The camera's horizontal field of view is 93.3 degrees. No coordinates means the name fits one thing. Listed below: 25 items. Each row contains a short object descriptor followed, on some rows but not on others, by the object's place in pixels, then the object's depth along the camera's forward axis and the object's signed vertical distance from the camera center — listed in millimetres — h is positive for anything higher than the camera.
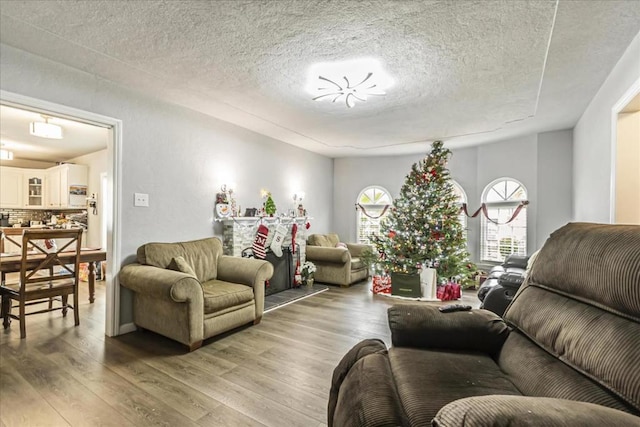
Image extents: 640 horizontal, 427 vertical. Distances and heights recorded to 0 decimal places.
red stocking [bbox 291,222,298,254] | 5066 -437
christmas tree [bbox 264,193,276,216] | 4793 +63
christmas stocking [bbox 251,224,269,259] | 4379 -468
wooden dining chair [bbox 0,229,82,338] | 2932 -742
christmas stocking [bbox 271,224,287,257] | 4738 -459
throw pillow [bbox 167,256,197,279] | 3008 -553
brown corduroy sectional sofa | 723 -534
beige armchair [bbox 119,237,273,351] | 2646 -784
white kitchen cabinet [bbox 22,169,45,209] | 6598 +497
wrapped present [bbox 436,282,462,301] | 4652 -1249
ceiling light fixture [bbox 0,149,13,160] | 5409 +1021
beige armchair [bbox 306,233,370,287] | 5172 -934
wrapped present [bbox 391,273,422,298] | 4652 -1150
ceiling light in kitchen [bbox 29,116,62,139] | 3927 +1074
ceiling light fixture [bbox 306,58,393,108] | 2619 +1255
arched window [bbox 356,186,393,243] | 6531 +48
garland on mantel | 4199 -158
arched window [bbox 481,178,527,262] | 5145 -186
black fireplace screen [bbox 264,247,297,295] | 4674 -981
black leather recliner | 2523 -703
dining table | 3121 -561
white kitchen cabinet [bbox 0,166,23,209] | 6289 +476
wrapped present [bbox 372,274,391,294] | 4902 -1227
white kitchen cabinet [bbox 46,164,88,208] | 6191 +519
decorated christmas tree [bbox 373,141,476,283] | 4664 -276
